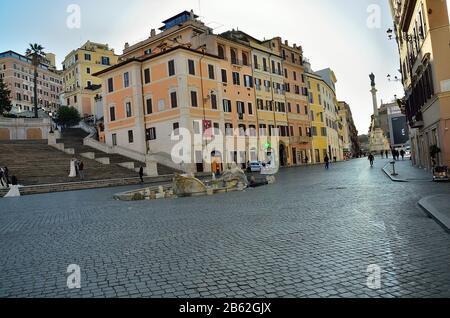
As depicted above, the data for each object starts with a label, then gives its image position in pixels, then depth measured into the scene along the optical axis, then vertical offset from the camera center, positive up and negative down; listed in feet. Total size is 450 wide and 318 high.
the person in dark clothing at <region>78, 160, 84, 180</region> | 95.76 +3.57
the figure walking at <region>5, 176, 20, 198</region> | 75.66 -0.09
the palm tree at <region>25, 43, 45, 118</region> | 210.59 +78.42
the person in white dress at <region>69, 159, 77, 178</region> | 97.60 +3.89
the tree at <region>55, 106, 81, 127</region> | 209.97 +38.25
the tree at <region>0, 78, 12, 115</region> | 192.54 +46.50
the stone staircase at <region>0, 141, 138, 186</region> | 92.43 +5.63
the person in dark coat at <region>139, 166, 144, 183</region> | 98.11 +1.27
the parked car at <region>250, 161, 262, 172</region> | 144.25 +1.15
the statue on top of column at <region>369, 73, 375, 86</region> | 355.77 +77.38
